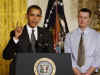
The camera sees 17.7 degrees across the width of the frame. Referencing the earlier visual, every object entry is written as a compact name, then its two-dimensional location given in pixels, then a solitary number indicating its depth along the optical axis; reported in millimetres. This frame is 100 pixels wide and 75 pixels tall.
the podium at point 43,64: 2361
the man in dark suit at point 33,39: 2936
